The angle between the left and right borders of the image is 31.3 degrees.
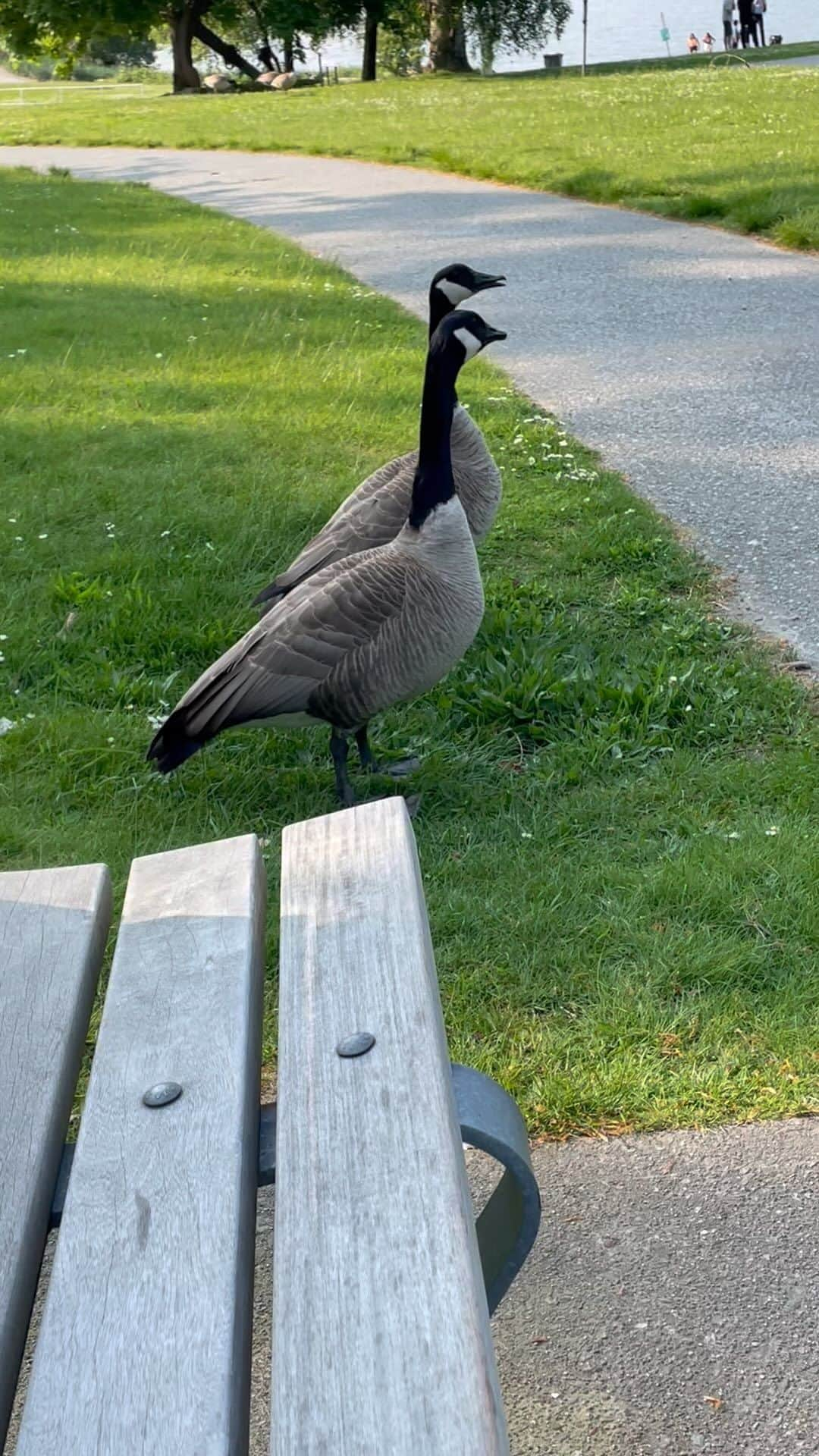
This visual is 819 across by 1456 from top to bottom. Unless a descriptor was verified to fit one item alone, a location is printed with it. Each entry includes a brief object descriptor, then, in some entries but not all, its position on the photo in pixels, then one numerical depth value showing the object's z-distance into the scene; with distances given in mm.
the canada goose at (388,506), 4223
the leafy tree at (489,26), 36750
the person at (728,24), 40000
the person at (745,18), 40906
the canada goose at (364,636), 3504
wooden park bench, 1145
